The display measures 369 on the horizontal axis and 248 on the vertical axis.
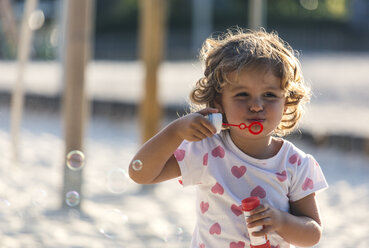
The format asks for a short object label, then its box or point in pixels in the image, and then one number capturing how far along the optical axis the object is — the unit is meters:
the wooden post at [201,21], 26.74
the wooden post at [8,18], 14.88
